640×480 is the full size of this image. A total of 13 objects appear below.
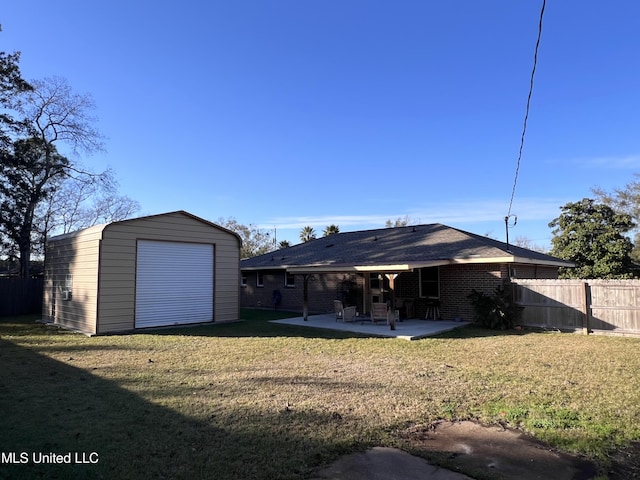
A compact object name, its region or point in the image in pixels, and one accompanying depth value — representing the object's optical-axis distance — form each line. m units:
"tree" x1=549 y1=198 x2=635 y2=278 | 23.14
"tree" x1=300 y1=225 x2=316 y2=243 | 41.50
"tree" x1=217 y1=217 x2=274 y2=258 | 47.06
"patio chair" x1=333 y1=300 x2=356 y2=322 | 14.75
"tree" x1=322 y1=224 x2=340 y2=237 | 34.47
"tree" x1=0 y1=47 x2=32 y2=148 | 20.58
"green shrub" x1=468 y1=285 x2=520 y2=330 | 12.91
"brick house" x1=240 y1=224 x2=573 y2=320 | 13.93
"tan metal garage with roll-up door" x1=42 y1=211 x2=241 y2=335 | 12.24
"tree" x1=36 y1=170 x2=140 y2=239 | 28.30
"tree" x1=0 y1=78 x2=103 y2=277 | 22.69
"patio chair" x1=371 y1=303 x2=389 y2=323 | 13.69
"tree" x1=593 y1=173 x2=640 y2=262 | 34.92
